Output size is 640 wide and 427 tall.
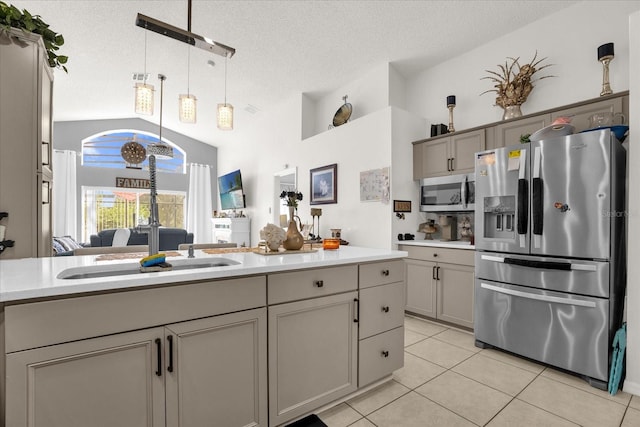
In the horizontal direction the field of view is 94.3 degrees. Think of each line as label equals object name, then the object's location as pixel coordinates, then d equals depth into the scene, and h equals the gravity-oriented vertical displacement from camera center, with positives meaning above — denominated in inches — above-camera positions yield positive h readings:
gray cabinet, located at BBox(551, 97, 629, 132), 92.1 +34.0
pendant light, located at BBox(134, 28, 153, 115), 104.0 +41.2
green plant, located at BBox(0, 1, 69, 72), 67.7 +46.3
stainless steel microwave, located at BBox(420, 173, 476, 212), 131.0 +10.1
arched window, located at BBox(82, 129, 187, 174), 281.3 +66.7
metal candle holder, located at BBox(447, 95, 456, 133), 140.8 +52.7
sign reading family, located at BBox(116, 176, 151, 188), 291.1 +33.3
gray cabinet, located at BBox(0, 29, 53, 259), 68.5 +17.9
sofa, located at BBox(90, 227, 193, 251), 207.0 -16.5
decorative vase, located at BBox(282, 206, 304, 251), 78.9 -6.3
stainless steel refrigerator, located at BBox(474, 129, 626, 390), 76.8 -10.8
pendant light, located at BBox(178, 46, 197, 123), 107.8 +39.2
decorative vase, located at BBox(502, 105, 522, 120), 120.0 +42.1
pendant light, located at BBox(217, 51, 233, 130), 114.0 +38.3
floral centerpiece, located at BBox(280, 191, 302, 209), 82.2 +4.8
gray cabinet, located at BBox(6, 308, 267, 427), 38.5 -24.3
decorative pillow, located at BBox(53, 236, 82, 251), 191.2 -18.3
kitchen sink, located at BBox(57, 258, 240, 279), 54.2 -10.6
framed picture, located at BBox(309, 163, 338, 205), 176.4 +19.1
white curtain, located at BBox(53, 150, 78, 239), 258.8 +19.4
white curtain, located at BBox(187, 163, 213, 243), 320.2 +12.7
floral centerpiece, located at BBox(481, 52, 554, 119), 120.6 +53.2
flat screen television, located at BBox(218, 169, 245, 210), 266.1 +23.4
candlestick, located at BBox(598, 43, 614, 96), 97.0 +51.4
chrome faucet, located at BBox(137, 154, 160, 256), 61.2 -2.0
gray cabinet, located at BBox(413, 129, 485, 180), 127.3 +28.1
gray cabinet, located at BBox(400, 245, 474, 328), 115.5 -28.6
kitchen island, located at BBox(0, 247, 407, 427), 38.6 -20.4
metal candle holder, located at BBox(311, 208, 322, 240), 164.7 +1.8
